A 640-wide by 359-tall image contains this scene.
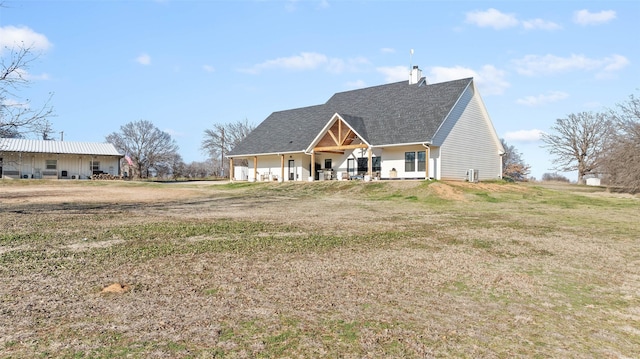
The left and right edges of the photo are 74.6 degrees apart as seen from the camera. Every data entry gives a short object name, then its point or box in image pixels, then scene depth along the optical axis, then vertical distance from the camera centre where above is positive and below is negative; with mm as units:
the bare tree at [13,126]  12725 +1529
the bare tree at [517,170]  56031 +982
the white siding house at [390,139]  29250 +2895
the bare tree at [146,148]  68375 +4658
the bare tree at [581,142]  50750 +4389
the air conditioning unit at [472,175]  28891 +132
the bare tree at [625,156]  28984 +1555
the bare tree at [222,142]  71375 +5906
